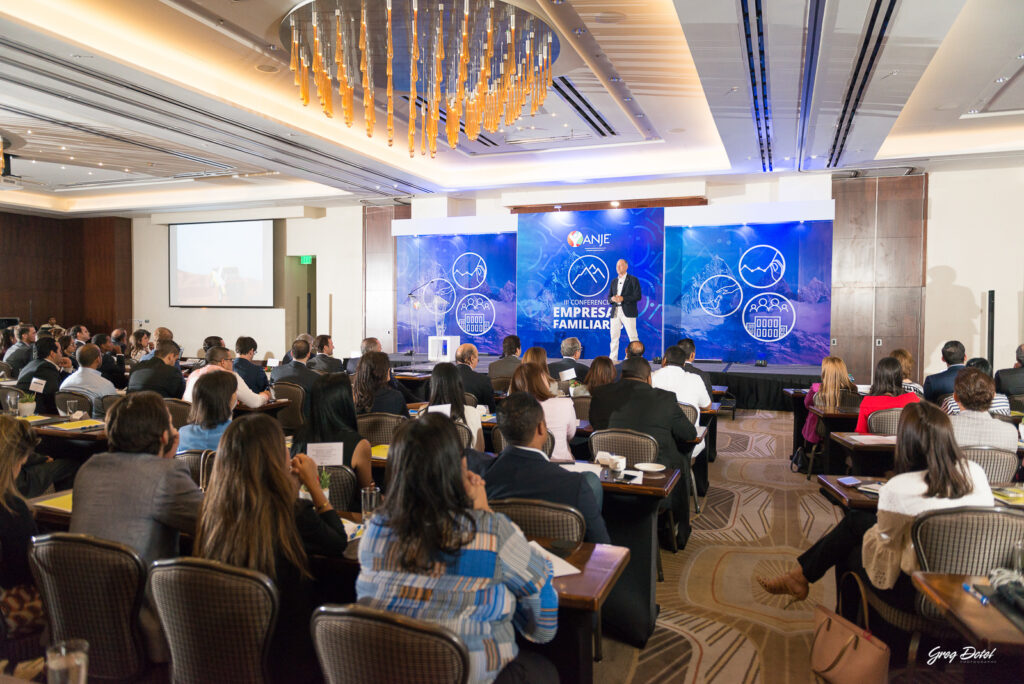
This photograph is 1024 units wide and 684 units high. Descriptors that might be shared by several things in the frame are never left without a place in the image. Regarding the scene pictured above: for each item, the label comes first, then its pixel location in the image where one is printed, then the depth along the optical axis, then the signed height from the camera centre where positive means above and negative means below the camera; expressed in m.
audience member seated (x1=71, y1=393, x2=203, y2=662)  2.40 -0.64
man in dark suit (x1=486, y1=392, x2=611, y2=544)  2.71 -0.63
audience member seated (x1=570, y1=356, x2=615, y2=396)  5.24 -0.44
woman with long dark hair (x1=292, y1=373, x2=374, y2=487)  3.68 -0.56
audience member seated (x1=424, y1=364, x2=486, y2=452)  4.32 -0.48
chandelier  5.51 +2.37
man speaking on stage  11.37 +0.16
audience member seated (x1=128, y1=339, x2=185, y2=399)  6.16 -0.56
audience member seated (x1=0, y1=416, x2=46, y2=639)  2.57 -0.86
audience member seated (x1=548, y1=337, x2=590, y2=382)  6.93 -0.50
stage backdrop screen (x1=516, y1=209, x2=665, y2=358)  12.05 +0.77
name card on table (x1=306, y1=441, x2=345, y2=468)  3.18 -0.64
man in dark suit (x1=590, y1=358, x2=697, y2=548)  4.38 -0.64
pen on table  2.06 -0.84
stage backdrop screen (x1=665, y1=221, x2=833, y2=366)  11.31 +0.41
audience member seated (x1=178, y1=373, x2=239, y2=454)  3.50 -0.50
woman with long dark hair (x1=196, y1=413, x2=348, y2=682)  2.05 -0.62
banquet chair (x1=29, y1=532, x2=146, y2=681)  2.11 -0.89
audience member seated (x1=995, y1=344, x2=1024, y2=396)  6.55 -0.62
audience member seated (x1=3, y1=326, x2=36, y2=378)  8.55 -0.52
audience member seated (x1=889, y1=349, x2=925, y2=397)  6.14 -0.45
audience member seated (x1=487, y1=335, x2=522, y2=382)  7.28 -0.50
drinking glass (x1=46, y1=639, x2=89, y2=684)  1.39 -0.70
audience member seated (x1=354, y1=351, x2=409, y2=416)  4.83 -0.55
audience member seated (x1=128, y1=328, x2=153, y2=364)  9.99 -0.45
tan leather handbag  2.61 -1.32
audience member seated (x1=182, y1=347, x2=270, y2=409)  5.83 -0.55
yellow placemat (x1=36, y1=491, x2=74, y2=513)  3.01 -0.84
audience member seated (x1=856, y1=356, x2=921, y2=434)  5.05 -0.57
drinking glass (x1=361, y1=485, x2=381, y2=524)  2.80 -0.75
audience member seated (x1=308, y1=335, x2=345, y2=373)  7.57 -0.50
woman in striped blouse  1.80 -0.64
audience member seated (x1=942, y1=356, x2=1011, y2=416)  4.93 -0.67
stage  10.20 -1.00
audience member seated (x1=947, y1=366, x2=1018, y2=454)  4.08 -0.62
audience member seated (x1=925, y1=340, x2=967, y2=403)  6.29 -0.55
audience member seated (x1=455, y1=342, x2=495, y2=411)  6.02 -0.61
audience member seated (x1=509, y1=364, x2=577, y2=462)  4.35 -0.57
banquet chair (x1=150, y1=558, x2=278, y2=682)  1.91 -0.86
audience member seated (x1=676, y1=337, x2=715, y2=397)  6.94 -0.45
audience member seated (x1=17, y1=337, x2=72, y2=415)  6.44 -0.59
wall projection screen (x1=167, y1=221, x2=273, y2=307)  16.39 +1.18
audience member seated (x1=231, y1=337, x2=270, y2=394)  6.97 -0.56
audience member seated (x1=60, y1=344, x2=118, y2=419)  5.86 -0.58
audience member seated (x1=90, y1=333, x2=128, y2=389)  8.22 -0.63
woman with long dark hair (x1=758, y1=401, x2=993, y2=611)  2.59 -0.66
